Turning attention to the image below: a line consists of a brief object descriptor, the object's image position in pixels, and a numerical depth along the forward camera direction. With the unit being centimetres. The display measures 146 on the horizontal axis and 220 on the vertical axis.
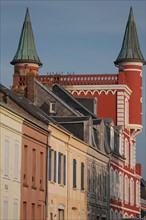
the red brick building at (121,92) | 8344
